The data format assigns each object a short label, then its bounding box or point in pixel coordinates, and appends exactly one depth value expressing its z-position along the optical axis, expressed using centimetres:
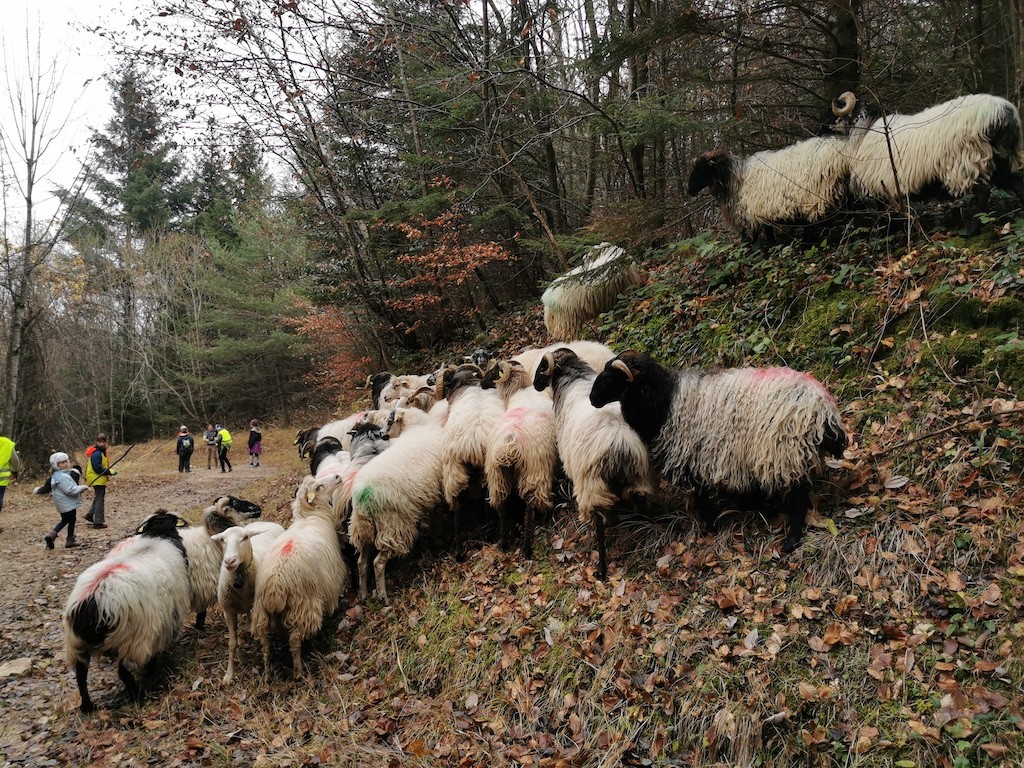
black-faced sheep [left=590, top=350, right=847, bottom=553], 416
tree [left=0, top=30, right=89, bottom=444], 1554
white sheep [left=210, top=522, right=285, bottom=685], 529
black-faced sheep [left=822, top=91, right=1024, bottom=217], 542
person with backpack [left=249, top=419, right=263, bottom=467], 2056
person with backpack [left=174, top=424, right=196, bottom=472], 2031
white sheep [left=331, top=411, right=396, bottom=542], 659
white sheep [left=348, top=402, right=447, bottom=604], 605
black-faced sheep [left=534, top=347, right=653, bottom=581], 475
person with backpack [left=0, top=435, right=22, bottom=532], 1088
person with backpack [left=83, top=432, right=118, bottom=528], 1148
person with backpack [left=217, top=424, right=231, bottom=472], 2003
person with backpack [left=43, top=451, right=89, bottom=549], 977
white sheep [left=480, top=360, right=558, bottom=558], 559
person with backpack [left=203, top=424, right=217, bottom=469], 2091
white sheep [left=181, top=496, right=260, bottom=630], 633
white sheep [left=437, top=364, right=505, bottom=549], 604
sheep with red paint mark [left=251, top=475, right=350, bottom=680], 527
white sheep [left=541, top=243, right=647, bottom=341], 865
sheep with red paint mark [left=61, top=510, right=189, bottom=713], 494
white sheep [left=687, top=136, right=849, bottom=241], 671
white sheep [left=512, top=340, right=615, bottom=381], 696
